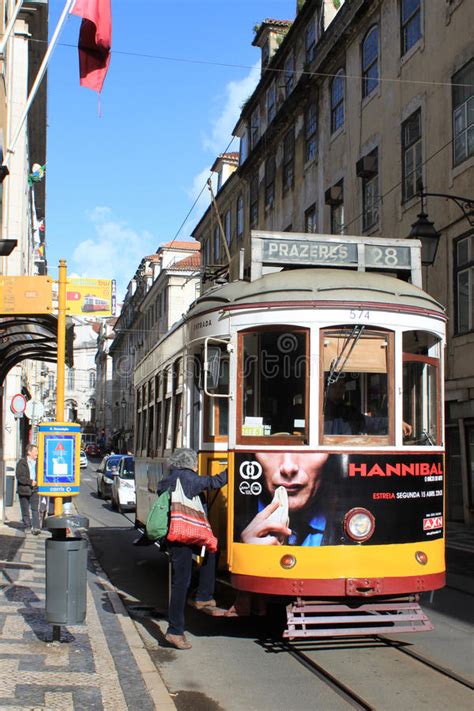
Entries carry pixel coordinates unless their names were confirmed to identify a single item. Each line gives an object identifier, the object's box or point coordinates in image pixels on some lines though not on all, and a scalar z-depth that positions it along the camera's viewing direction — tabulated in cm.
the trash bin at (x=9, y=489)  2133
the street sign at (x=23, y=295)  1168
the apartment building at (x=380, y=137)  1991
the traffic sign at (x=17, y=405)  2030
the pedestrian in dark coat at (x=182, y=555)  749
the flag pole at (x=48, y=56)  1173
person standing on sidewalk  1761
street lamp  1593
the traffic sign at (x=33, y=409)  2688
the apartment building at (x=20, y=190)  1611
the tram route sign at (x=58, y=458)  863
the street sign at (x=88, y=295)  1078
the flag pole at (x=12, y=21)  1107
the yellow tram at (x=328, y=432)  713
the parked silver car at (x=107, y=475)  3039
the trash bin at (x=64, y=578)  724
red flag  1196
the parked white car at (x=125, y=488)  2480
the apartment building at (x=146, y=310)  5934
